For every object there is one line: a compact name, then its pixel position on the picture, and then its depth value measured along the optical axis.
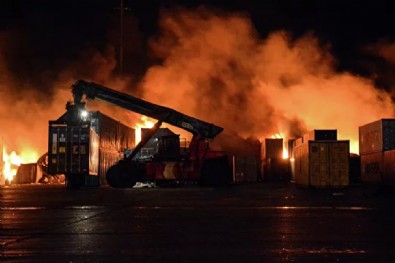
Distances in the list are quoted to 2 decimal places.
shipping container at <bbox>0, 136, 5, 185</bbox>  41.94
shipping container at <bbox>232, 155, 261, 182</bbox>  51.81
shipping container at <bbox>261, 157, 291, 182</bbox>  51.06
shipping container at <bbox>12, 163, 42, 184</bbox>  49.00
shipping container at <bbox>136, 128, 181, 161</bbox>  35.61
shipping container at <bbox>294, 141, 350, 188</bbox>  31.56
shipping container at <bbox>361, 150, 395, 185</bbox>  30.84
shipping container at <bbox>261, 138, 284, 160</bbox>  50.91
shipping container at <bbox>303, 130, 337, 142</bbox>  32.75
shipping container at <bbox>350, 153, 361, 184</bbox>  45.34
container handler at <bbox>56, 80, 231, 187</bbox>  34.53
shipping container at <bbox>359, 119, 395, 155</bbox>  32.84
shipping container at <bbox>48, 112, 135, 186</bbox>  32.78
